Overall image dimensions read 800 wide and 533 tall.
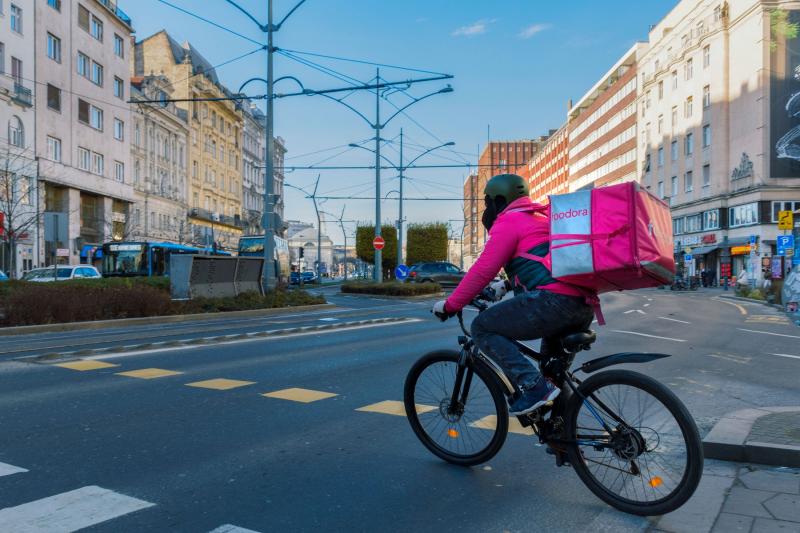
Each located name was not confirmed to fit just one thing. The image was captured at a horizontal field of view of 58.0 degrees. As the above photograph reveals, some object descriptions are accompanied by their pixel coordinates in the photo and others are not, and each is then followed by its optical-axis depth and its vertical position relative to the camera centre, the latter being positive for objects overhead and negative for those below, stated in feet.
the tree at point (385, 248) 185.98 +4.86
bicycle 11.30 -2.75
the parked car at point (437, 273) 129.08 -1.41
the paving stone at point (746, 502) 11.54 -3.92
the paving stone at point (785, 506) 11.22 -3.87
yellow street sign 77.11 +5.02
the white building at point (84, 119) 132.46 +29.41
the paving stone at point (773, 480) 12.67 -3.89
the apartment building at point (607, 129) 252.83 +54.23
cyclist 12.28 -0.57
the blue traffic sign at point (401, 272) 116.88 -1.13
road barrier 70.54 -1.15
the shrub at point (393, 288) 100.83 -3.38
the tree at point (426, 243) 190.39 +5.85
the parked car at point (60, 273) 89.10 -1.13
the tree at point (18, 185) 103.05 +12.65
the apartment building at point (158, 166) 184.89 +27.09
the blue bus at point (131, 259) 112.98 +0.83
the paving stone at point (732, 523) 10.82 -3.94
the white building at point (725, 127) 164.96 +35.51
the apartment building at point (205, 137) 223.30 +43.85
